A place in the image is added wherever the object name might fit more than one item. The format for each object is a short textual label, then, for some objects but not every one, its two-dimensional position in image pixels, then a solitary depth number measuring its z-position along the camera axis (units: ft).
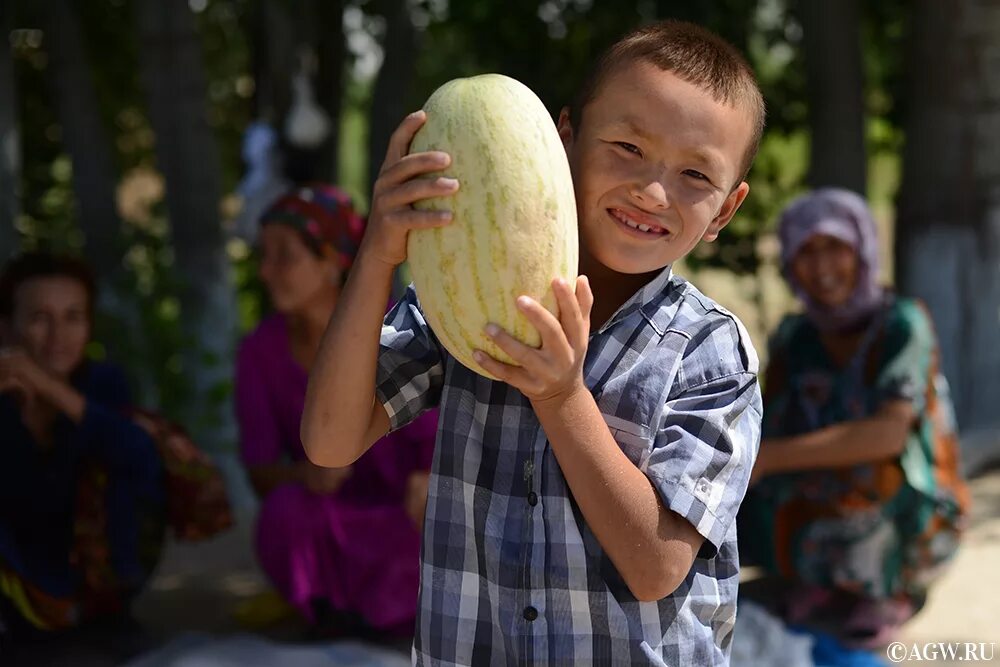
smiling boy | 5.93
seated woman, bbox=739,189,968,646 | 14.35
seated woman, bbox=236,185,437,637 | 14.12
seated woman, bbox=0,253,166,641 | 13.39
